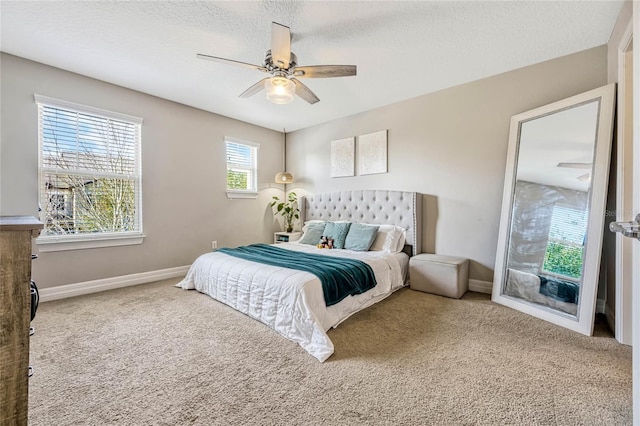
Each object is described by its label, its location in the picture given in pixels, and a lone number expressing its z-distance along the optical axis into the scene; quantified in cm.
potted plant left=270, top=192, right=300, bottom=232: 538
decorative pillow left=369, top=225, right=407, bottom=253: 374
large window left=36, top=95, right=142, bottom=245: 311
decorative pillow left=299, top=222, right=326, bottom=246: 425
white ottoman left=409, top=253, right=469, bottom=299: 317
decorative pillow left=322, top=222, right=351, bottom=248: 399
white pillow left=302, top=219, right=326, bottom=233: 466
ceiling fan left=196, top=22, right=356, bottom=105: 216
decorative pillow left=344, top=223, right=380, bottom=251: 375
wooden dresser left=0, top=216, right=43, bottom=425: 94
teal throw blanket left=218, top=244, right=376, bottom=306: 246
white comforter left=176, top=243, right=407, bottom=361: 220
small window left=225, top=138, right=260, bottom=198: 485
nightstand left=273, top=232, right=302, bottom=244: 494
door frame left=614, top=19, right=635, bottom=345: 213
